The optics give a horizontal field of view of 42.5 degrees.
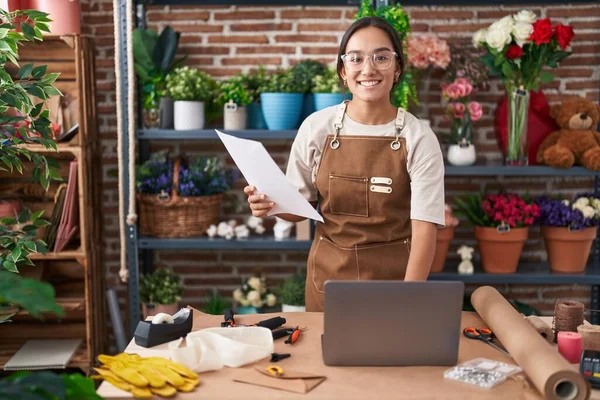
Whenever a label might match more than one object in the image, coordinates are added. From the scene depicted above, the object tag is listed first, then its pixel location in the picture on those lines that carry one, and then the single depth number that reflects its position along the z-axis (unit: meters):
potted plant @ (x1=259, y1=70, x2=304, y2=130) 3.59
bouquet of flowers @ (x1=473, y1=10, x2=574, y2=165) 3.48
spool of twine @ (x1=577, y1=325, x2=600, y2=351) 1.85
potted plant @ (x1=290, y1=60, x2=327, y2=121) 3.64
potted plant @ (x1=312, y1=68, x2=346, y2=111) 3.61
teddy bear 3.58
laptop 1.62
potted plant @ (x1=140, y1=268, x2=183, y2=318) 3.78
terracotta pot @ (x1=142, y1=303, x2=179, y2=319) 3.76
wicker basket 3.63
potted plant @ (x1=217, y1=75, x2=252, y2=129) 3.63
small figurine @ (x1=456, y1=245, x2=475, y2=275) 3.75
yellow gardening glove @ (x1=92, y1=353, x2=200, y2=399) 1.56
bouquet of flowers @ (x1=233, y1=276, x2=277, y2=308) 3.84
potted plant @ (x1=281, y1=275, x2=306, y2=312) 3.71
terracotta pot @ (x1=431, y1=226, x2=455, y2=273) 3.68
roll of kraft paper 1.51
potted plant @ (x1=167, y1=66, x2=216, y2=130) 3.59
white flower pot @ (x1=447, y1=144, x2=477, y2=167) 3.66
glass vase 3.61
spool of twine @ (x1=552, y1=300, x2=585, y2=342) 1.93
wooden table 1.56
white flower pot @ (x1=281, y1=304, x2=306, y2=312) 3.69
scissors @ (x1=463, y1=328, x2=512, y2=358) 1.90
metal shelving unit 3.62
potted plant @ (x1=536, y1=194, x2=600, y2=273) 3.65
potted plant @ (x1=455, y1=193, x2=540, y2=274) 3.68
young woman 2.30
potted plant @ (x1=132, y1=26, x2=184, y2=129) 3.62
